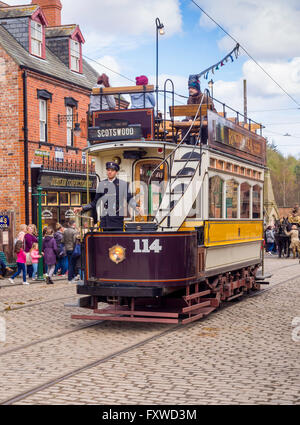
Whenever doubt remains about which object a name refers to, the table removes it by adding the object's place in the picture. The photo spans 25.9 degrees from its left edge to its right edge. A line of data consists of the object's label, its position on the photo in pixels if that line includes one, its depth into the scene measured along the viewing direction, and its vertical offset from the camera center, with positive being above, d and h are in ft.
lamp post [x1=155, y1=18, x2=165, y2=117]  35.81 +10.53
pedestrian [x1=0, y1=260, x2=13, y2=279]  62.95 -5.40
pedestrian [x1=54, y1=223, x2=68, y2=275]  63.52 -3.81
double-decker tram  31.65 -0.15
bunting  51.80 +12.25
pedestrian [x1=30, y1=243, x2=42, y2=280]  62.34 -3.84
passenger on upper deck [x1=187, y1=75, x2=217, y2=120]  40.73 +7.77
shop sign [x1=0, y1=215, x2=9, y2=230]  68.59 -0.64
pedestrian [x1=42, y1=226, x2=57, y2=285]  59.57 -3.43
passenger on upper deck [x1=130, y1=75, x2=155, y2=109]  38.24 +6.73
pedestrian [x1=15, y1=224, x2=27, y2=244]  62.08 -1.66
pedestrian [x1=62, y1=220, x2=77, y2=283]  59.41 -2.62
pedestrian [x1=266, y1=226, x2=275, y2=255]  104.39 -3.36
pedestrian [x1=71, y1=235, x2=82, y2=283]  59.41 -3.96
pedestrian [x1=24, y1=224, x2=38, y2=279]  62.39 -2.50
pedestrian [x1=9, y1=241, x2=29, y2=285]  56.85 -4.07
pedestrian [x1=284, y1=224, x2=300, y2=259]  91.76 -3.42
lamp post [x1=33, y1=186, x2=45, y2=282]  61.36 -4.57
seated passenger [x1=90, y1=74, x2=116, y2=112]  38.91 +6.82
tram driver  33.73 +0.92
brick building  76.54 +12.94
